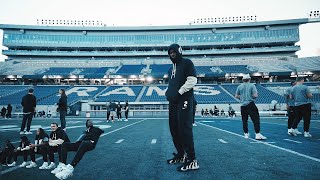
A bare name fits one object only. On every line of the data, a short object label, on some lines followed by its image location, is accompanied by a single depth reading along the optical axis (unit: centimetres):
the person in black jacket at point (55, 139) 439
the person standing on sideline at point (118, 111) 2417
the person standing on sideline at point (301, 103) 852
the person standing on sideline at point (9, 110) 2822
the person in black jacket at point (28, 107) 1058
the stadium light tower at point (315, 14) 6439
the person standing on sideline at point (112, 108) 2064
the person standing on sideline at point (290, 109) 920
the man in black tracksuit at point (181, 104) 409
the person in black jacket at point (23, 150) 450
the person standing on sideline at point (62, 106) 1053
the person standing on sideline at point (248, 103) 782
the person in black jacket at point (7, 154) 445
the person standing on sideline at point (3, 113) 3048
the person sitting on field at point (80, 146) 352
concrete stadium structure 5106
